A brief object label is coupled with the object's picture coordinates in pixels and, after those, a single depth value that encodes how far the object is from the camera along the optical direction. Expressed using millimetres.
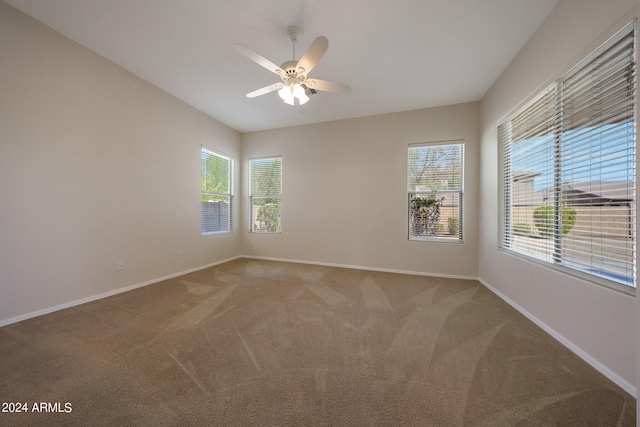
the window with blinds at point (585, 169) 1362
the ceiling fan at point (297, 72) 1757
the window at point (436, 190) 3564
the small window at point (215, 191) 4039
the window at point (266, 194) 4633
